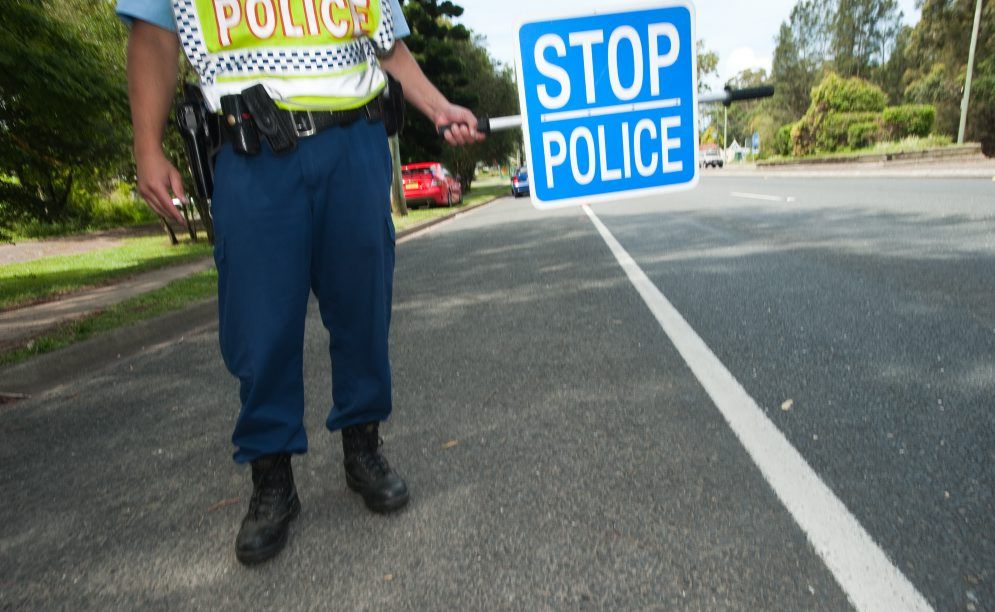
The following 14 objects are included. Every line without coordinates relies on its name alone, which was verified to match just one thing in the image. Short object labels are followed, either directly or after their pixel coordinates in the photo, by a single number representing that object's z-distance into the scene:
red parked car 21.38
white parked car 67.56
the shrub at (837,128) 39.34
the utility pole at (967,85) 24.00
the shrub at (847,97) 40.09
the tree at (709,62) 76.94
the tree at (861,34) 61.03
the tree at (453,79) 28.27
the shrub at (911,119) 36.19
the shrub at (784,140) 46.47
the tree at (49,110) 5.02
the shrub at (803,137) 42.03
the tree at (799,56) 63.44
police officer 1.93
